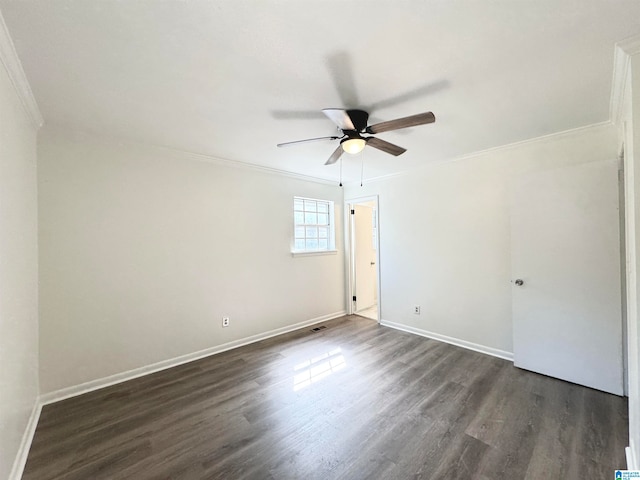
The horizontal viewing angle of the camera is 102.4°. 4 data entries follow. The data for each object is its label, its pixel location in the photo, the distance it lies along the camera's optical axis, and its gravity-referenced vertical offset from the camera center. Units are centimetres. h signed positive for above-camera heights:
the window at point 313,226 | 429 +24
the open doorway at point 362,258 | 482 -39
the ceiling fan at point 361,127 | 178 +84
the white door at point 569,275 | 229 -39
